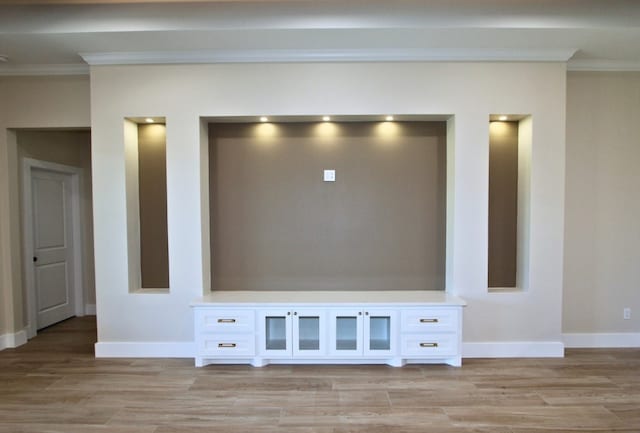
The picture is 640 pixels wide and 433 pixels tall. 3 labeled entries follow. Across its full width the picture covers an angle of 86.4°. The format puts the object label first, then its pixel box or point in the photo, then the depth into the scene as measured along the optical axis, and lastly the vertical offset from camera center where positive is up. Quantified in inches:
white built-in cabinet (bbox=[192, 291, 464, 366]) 120.0 -42.8
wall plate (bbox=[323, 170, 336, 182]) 137.8 +14.1
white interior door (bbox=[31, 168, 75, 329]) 160.2 -16.9
